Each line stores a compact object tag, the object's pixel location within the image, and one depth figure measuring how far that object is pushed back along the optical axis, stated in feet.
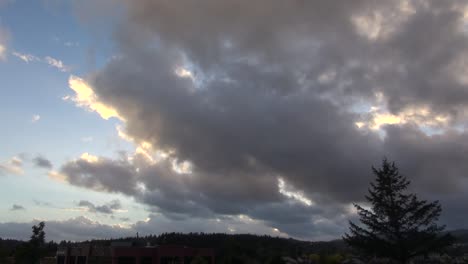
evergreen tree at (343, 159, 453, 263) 157.17
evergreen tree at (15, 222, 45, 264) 281.54
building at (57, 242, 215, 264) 275.57
